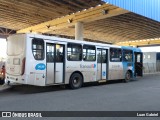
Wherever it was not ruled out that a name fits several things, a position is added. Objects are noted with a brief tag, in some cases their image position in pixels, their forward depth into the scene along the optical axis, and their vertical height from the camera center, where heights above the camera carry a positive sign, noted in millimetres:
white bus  10305 -56
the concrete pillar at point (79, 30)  17891 +2450
